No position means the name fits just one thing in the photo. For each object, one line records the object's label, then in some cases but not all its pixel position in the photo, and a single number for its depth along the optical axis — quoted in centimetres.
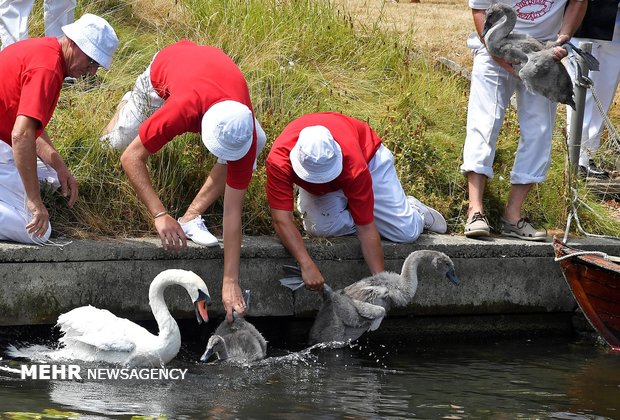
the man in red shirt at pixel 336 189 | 1308
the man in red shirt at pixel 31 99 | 1193
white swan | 1199
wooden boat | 1364
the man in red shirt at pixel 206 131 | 1218
